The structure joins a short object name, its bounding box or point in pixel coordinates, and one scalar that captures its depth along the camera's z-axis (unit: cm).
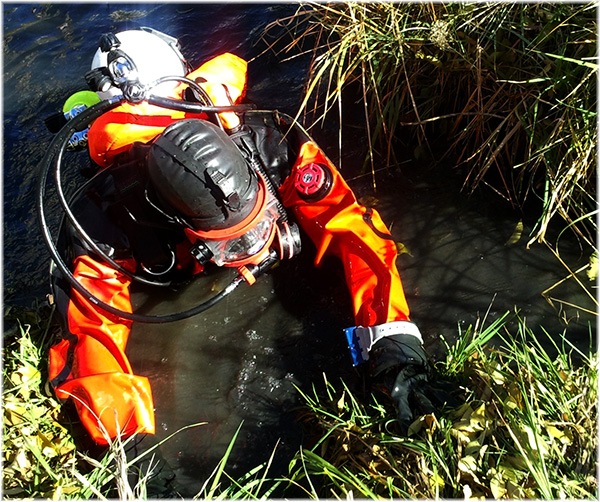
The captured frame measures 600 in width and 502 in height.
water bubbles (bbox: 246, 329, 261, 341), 314
